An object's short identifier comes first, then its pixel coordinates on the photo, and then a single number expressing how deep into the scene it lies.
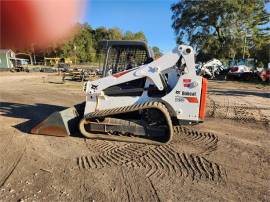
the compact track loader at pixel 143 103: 3.29
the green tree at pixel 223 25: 18.99
